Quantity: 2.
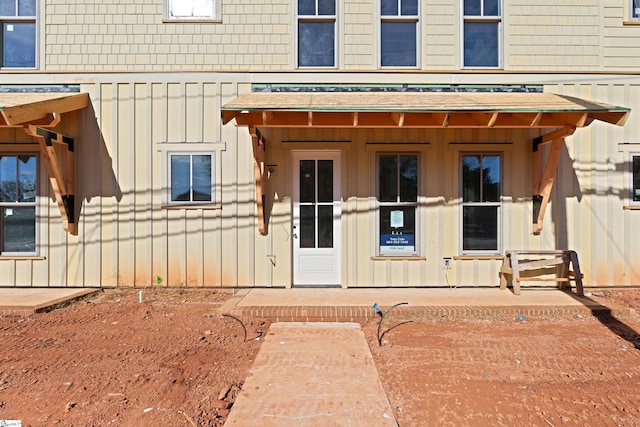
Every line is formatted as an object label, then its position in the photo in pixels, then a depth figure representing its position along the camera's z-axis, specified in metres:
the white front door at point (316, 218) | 6.51
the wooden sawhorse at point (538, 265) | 6.00
